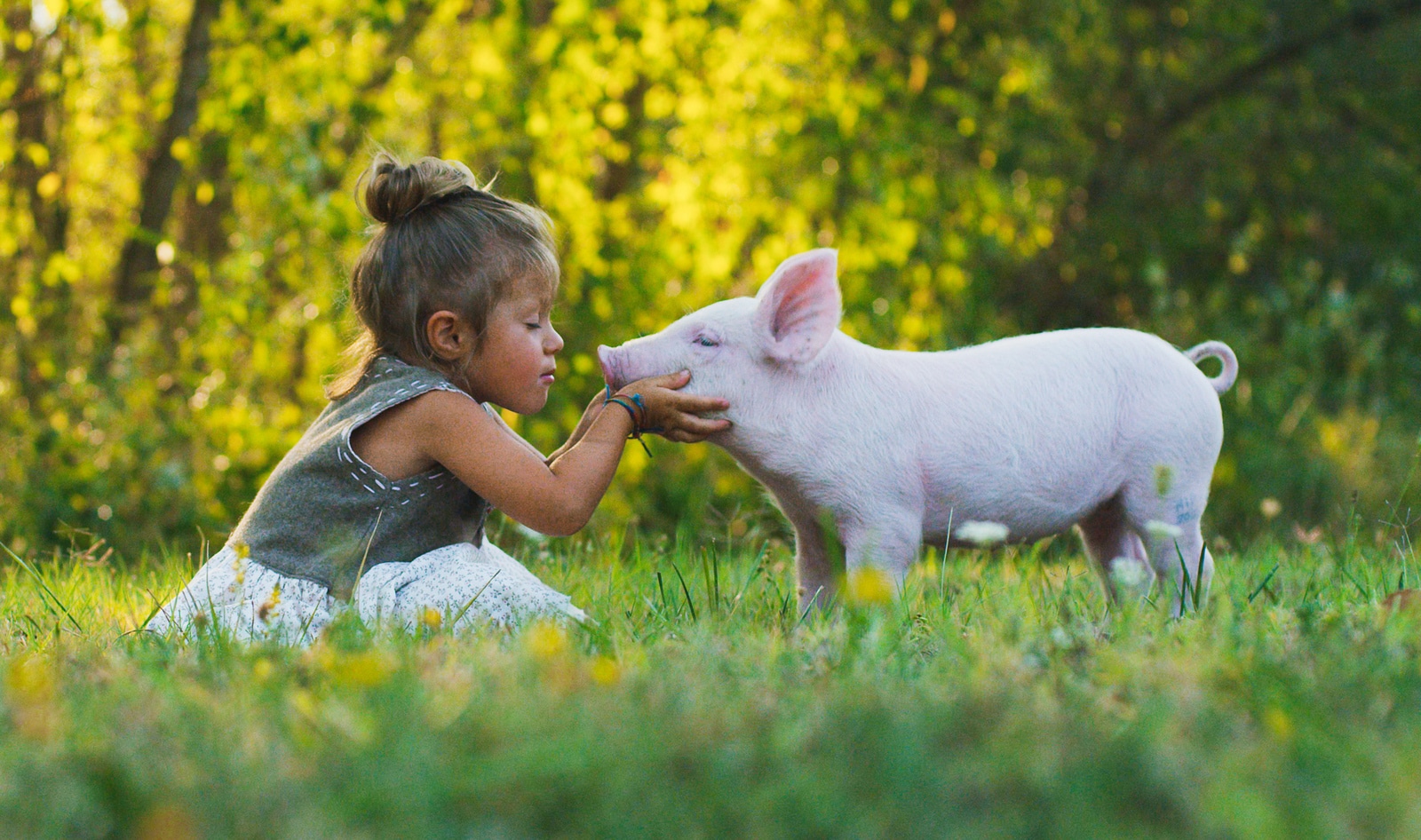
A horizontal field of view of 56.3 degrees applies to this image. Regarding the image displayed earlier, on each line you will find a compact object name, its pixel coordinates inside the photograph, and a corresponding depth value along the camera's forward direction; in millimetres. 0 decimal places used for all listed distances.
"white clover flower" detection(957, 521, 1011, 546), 2455
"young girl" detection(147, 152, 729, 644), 3189
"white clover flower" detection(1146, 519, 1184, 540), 2580
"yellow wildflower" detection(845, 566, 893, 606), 2016
